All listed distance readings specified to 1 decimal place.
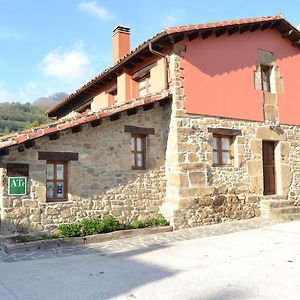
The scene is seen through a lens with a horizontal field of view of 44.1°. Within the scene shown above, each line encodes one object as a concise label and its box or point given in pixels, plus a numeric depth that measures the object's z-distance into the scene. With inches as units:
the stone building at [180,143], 316.5
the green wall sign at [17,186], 299.2
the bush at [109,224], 332.5
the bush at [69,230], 313.7
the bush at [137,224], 352.8
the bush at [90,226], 322.3
